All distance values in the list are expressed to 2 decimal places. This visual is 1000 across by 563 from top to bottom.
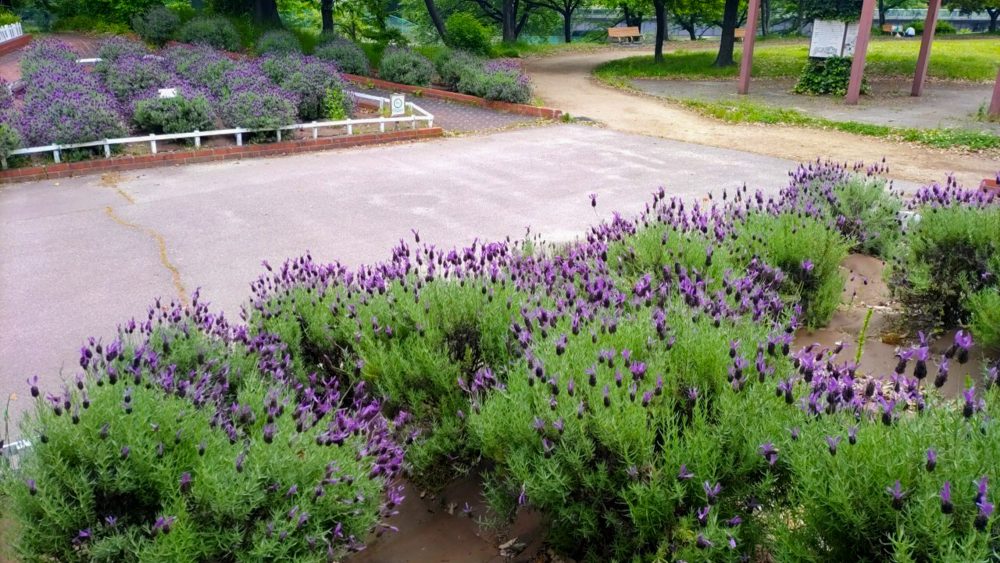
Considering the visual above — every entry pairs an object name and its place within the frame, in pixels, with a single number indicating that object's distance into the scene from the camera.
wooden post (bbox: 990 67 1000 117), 16.53
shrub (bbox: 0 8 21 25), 28.03
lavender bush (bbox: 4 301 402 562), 2.55
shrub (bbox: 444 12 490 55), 24.50
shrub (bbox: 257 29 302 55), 21.70
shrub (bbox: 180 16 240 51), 24.52
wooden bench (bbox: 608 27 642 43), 45.72
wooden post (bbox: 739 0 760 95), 20.91
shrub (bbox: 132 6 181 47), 25.81
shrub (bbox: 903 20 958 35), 45.44
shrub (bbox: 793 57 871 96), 20.69
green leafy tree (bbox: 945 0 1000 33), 34.16
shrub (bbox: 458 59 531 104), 17.66
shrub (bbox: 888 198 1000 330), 5.18
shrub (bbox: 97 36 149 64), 19.77
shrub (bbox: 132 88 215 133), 13.30
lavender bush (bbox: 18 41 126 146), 11.90
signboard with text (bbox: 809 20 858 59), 20.41
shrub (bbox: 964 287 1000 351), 4.47
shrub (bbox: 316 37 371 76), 22.06
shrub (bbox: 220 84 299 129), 13.19
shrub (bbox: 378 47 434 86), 20.39
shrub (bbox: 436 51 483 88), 19.64
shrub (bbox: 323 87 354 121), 15.34
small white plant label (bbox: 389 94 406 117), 14.47
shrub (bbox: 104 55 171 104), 15.92
